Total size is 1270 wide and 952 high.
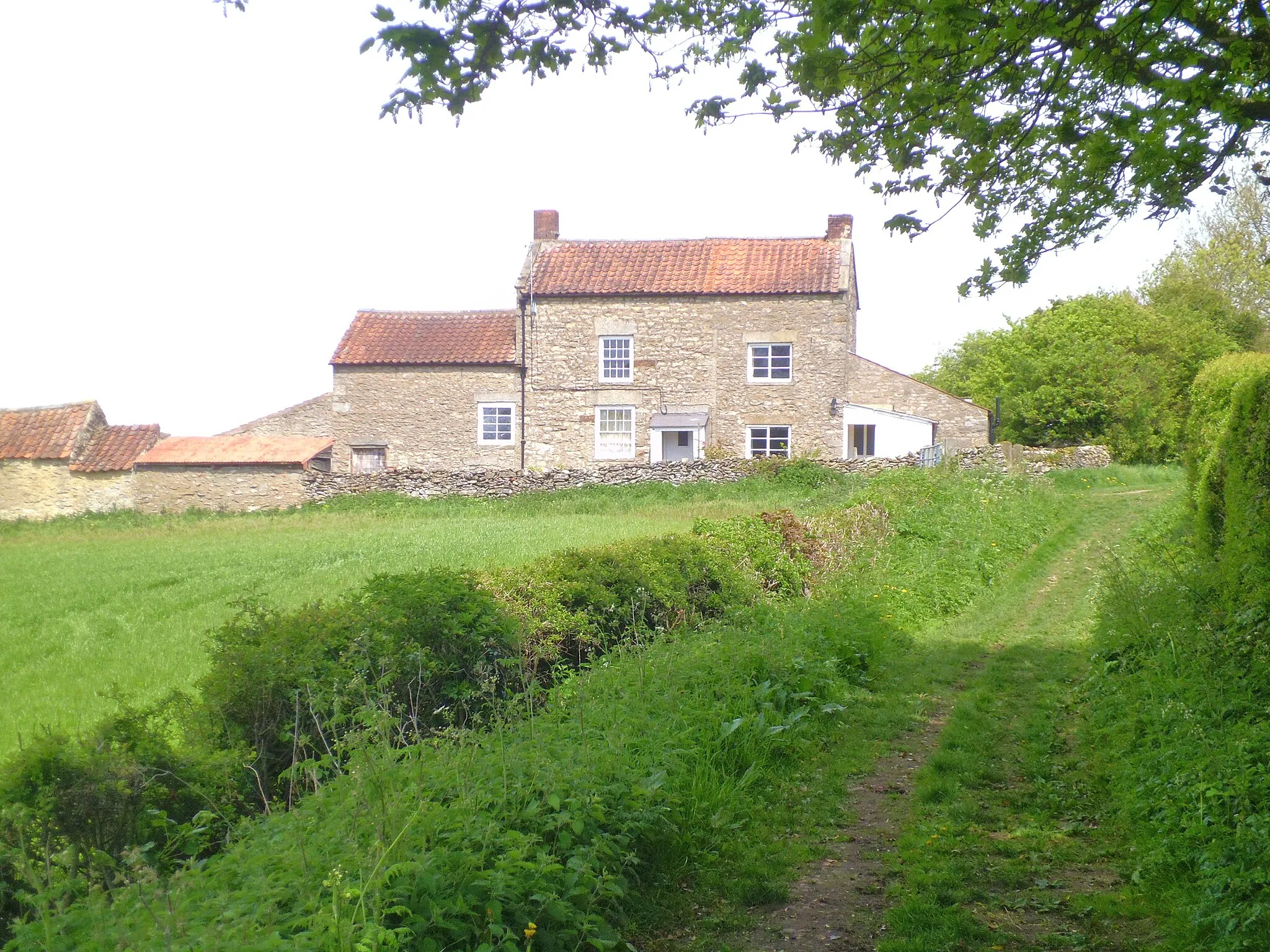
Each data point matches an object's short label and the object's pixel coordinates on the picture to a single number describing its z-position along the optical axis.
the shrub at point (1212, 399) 15.28
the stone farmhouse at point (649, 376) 34.22
